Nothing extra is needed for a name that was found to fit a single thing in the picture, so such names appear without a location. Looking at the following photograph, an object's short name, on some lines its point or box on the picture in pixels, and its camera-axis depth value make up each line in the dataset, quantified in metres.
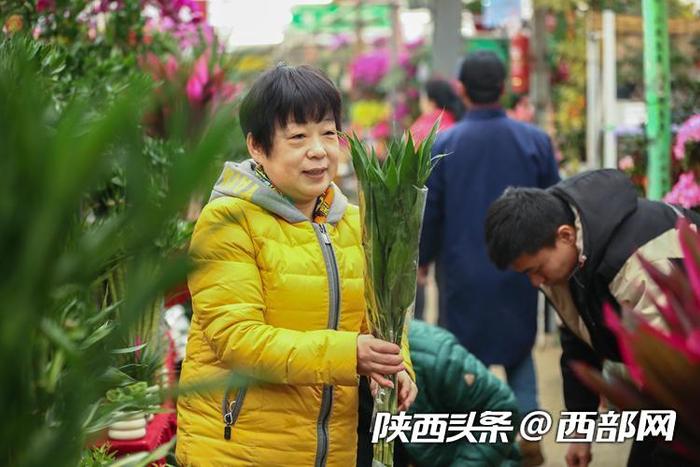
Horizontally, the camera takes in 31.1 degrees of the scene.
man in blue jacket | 5.96
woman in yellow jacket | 2.87
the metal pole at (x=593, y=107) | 9.81
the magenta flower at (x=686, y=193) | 5.73
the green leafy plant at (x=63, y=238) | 1.37
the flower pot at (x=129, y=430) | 4.11
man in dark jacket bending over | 3.56
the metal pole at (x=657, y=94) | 6.39
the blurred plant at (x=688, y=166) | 5.75
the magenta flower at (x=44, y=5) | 5.27
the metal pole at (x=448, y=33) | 12.01
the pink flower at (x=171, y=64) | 5.36
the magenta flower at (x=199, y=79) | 5.84
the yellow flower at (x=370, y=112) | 21.06
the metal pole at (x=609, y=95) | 8.56
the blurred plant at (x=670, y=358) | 1.81
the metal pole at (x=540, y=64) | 14.27
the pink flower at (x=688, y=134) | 5.88
